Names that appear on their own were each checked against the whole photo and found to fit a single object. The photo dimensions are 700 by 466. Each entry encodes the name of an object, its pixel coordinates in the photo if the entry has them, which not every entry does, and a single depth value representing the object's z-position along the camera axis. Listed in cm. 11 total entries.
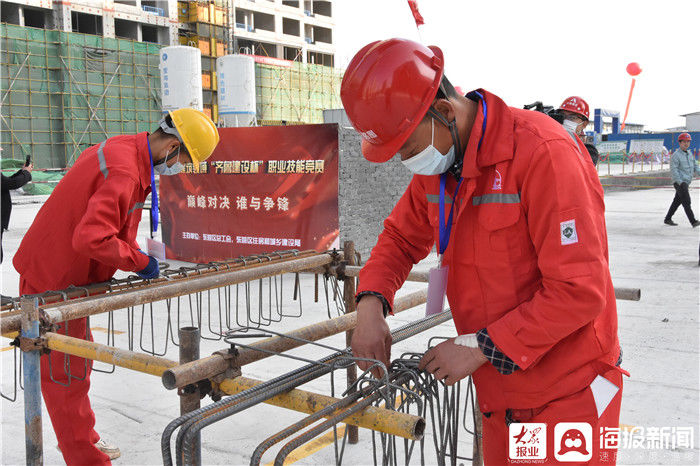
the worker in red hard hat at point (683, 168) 1106
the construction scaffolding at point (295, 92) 4138
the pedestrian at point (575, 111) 695
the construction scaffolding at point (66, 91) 2878
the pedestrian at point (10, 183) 786
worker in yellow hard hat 320
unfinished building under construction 2925
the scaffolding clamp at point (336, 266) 362
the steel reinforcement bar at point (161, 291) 240
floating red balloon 1788
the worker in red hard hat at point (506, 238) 147
